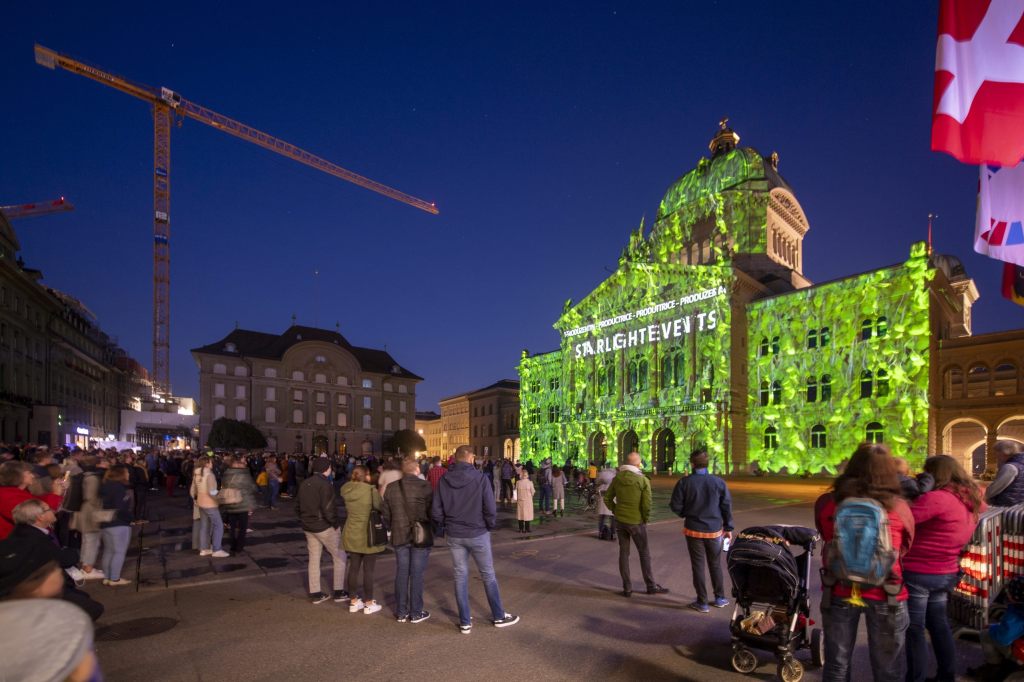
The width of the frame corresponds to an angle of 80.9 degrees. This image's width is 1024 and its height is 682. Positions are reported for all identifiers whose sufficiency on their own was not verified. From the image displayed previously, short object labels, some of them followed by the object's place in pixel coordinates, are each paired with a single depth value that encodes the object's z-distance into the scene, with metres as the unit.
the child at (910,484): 5.49
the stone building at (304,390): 69.06
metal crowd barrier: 5.45
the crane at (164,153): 75.50
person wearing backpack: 4.10
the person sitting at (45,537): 4.25
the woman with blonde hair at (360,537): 7.51
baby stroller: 5.45
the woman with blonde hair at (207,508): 10.98
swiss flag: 4.41
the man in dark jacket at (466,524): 6.84
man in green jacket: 8.32
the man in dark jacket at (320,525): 7.96
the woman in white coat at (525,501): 14.30
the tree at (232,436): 55.94
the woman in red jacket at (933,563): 4.62
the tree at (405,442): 63.08
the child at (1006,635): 4.50
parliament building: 33.50
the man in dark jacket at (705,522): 7.58
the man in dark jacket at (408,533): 7.09
